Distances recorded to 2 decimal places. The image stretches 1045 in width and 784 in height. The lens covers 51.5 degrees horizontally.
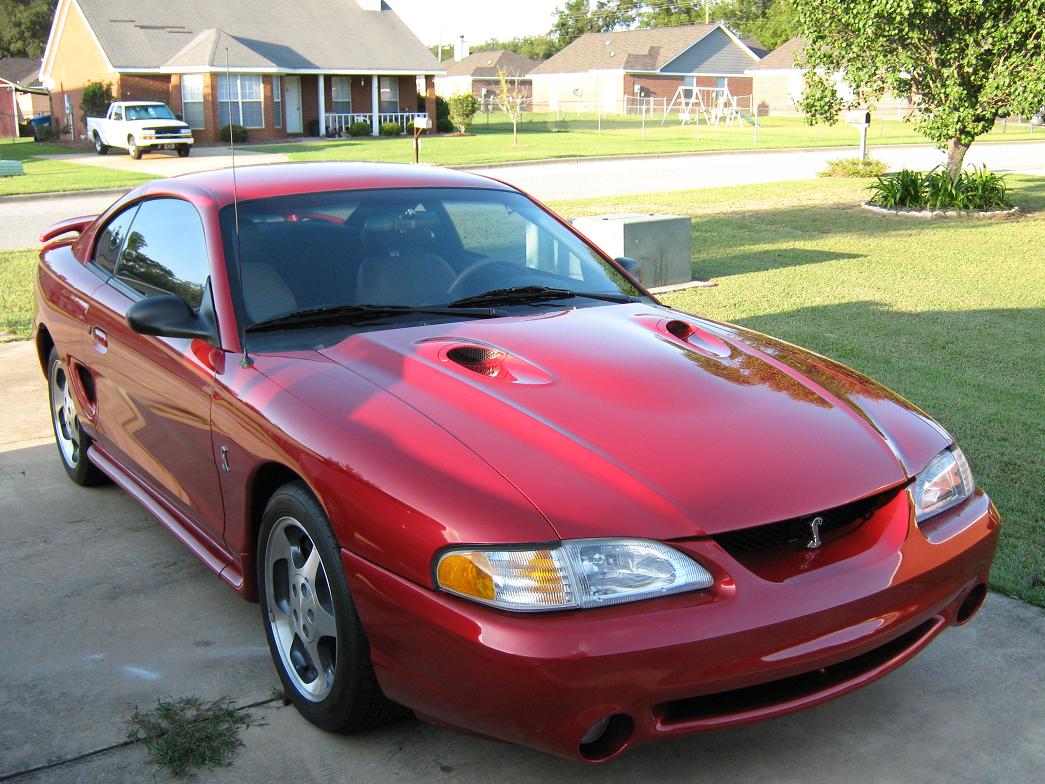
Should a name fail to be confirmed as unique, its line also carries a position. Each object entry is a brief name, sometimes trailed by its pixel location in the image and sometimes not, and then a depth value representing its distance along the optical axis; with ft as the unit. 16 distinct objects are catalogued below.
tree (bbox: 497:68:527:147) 133.39
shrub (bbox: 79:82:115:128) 131.85
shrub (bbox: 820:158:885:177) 75.66
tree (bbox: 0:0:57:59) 246.68
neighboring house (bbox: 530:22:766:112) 244.83
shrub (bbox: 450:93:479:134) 157.58
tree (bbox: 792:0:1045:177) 49.49
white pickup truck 106.93
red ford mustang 8.30
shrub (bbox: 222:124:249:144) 111.86
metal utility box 33.30
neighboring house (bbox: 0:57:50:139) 176.86
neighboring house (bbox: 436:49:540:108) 299.38
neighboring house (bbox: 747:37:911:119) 242.58
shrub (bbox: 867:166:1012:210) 54.70
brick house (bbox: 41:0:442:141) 135.24
